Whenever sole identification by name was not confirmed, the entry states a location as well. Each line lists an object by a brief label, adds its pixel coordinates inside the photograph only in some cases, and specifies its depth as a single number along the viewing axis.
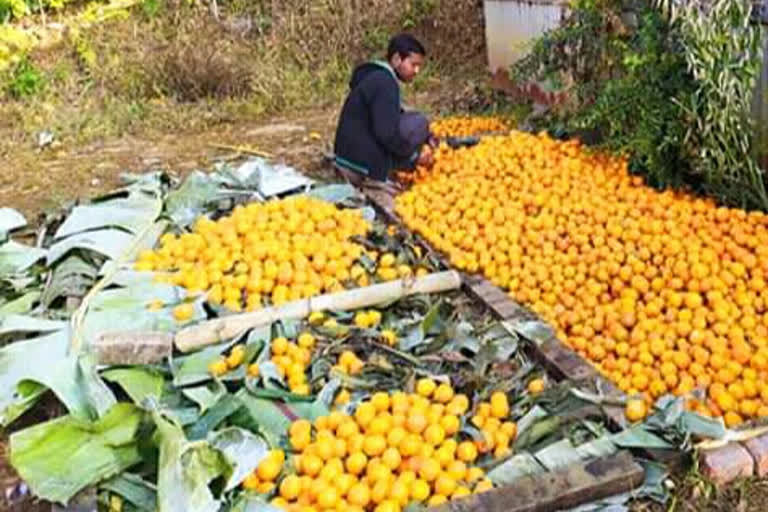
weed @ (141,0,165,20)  10.02
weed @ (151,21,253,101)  8.74
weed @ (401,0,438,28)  9.69
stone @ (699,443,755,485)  2.42
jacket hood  5.17
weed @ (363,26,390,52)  9.68
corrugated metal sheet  6.57
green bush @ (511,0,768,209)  3.89
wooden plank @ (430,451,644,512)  2.28
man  4.96
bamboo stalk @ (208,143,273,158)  6.57
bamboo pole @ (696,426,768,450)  2.46
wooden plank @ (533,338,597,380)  2.90
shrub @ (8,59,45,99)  8.67
